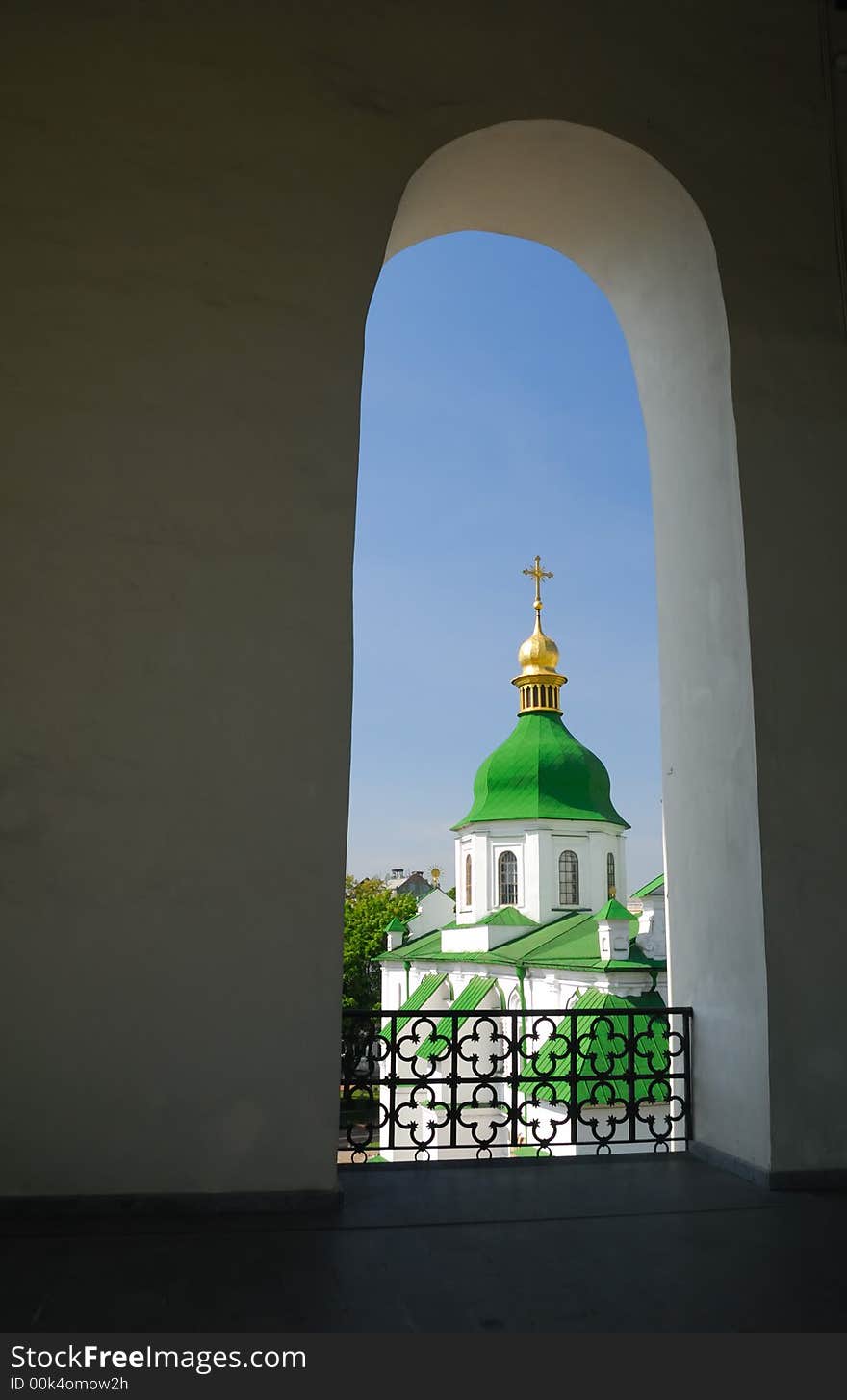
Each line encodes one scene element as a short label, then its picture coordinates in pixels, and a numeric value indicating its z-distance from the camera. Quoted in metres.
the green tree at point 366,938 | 32.84
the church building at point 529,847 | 27.47
